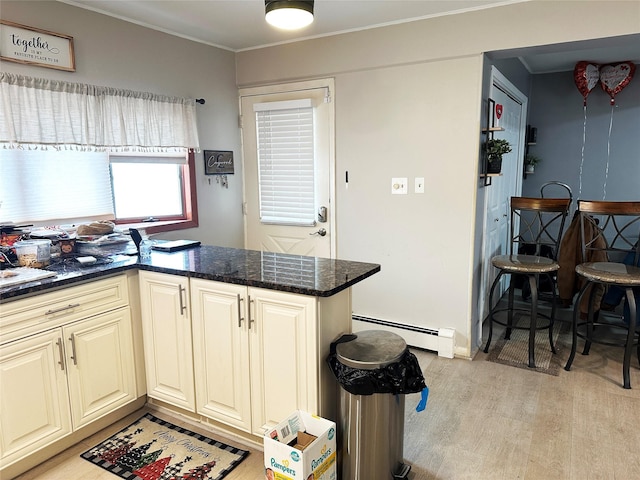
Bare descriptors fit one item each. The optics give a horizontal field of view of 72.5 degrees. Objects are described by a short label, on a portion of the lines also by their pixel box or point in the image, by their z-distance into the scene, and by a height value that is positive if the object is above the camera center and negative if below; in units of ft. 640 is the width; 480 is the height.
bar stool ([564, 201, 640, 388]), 9.36 -2.24
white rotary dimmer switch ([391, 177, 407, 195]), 11.39 -0.31
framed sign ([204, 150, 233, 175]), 12.69 +0.40
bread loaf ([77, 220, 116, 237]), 8.86 -1.06
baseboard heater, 11.08 -4.22
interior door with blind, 12.48 +0.23
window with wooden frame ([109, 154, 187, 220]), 10.71 -0.22
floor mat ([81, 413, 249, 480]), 7.04 -4.72
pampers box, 5.79 -3.78
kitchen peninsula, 6.64 -2.77
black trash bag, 6.07 -2.85
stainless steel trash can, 6.22 -3.57
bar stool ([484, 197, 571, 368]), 10.51 -2.24
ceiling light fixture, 6.22 +2.33
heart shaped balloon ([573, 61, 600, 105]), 15.24 +3.37
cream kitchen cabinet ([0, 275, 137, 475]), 6.66 -3.13
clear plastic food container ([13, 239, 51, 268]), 7.79 -1.35
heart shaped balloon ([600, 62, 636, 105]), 15.07 +3.32
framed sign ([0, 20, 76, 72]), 8.25 +2.56
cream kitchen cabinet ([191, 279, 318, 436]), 6.63 -2.89
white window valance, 8.41 +1.31
